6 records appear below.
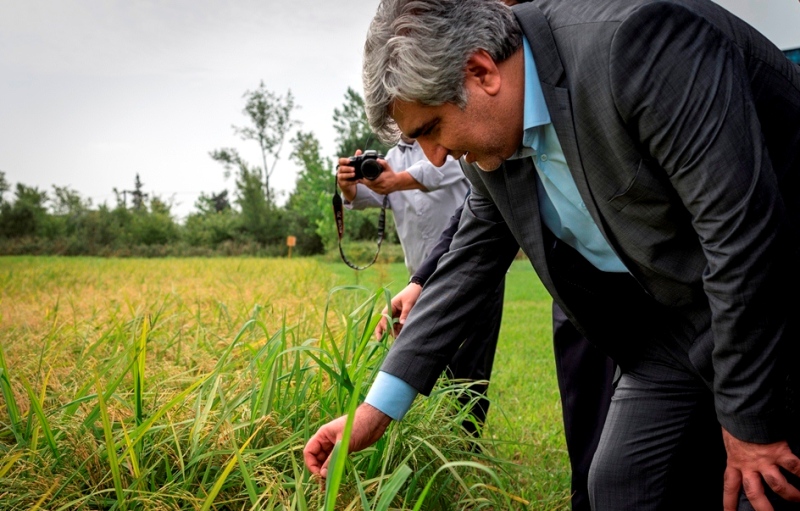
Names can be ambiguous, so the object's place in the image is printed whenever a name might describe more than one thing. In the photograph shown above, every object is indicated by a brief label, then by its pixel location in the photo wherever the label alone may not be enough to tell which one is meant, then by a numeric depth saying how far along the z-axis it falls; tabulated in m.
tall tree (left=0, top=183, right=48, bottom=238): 24.41
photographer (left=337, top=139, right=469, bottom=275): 3.51
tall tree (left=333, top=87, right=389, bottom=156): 30.14
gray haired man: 1.28
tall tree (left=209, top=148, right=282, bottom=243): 29.59
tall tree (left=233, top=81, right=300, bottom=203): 40.03
